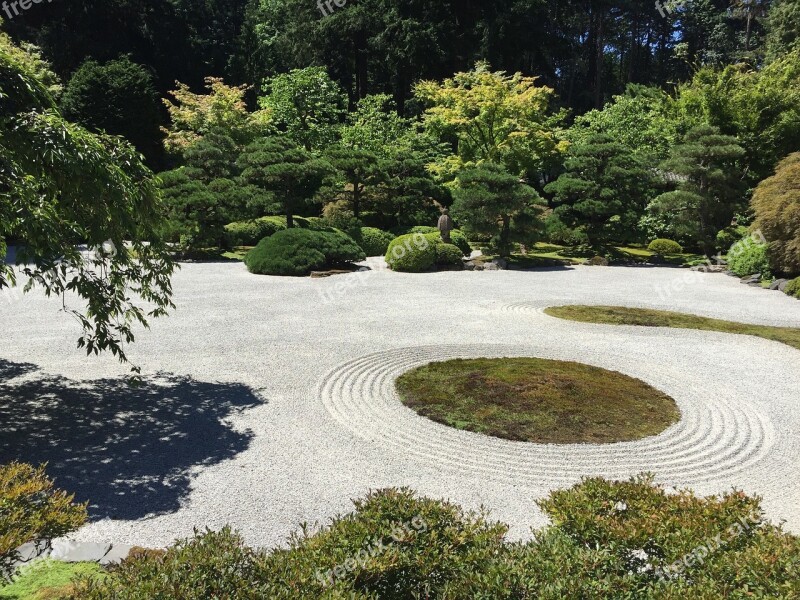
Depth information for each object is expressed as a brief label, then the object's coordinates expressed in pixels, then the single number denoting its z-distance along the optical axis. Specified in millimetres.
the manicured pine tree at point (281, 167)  21531
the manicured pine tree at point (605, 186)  21281
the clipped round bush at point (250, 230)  22411
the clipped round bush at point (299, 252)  17172
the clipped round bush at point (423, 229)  22859
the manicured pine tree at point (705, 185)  20578
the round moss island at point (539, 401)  6262
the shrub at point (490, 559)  2559
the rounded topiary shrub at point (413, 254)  18391
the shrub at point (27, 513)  2707
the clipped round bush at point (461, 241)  21062
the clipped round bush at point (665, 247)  22906
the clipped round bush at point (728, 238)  21047
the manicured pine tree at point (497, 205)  19297
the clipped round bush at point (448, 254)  19156
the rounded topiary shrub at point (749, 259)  17328
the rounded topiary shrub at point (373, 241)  22906
